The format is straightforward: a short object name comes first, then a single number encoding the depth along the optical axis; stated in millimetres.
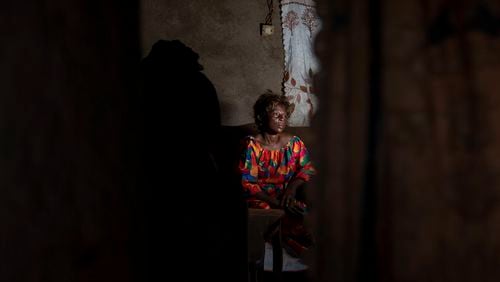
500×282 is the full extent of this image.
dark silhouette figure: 3791
